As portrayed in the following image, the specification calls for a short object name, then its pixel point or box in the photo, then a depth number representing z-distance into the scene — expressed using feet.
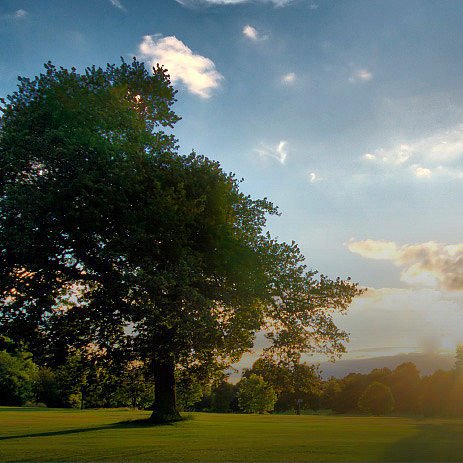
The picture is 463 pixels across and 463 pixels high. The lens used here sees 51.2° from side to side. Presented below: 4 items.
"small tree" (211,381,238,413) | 513.86
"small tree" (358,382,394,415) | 435.94
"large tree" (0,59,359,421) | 97.40
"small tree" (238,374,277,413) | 440.29
